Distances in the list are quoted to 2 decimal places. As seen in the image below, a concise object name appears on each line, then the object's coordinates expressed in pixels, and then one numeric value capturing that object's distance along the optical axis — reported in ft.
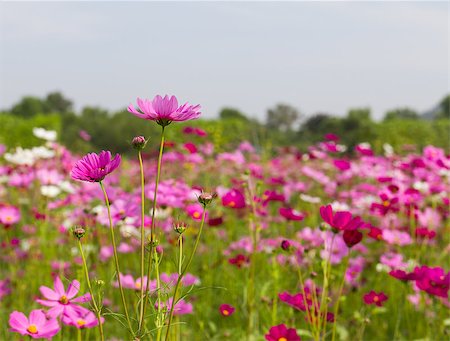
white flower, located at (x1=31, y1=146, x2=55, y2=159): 10.21
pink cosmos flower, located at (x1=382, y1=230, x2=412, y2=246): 8.31
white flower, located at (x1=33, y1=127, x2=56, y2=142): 11.02
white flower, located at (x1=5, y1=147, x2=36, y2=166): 9.93
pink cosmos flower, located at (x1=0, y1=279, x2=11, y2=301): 7.45
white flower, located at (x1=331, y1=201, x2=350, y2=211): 8.86
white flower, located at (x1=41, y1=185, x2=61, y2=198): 8.96
